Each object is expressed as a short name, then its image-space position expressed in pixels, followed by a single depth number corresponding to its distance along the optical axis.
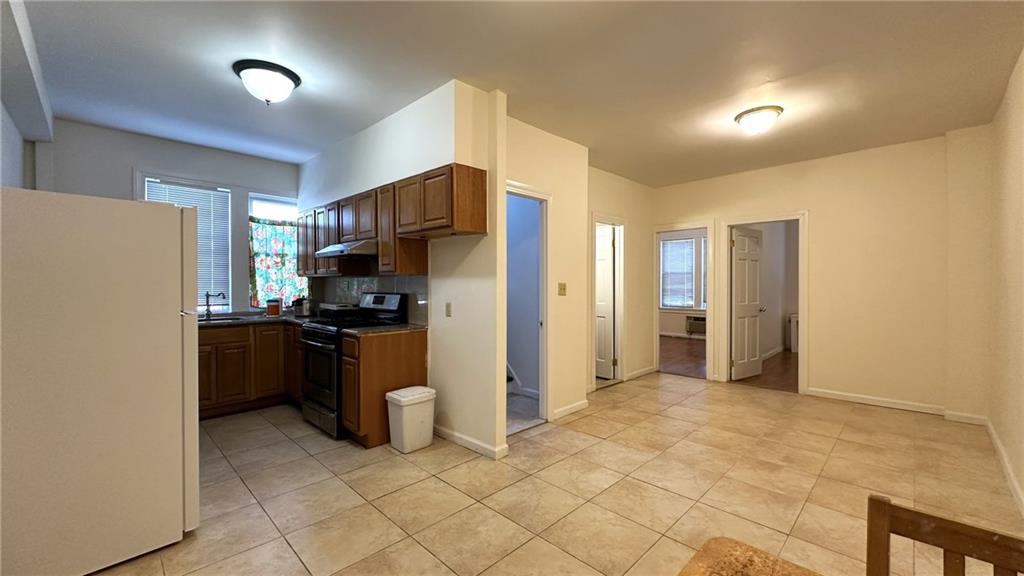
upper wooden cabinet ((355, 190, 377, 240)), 3.79
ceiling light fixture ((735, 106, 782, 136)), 3.37
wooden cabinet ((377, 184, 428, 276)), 3.55
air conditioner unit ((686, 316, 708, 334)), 9.17
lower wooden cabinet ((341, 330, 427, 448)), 3.30
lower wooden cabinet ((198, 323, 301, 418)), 4.09
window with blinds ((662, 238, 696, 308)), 9.67
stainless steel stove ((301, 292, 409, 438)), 3.53
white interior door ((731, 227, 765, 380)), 5.64
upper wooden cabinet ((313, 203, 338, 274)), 4.43
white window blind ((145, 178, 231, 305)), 4.60
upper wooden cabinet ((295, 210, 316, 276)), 4.84
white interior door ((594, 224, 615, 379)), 5.60
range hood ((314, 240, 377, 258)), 3.71
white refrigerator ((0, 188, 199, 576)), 1.76
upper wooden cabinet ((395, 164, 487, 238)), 2.99
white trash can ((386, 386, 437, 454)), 3.23
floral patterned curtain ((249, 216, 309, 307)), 5.05
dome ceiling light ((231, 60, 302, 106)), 2.75
